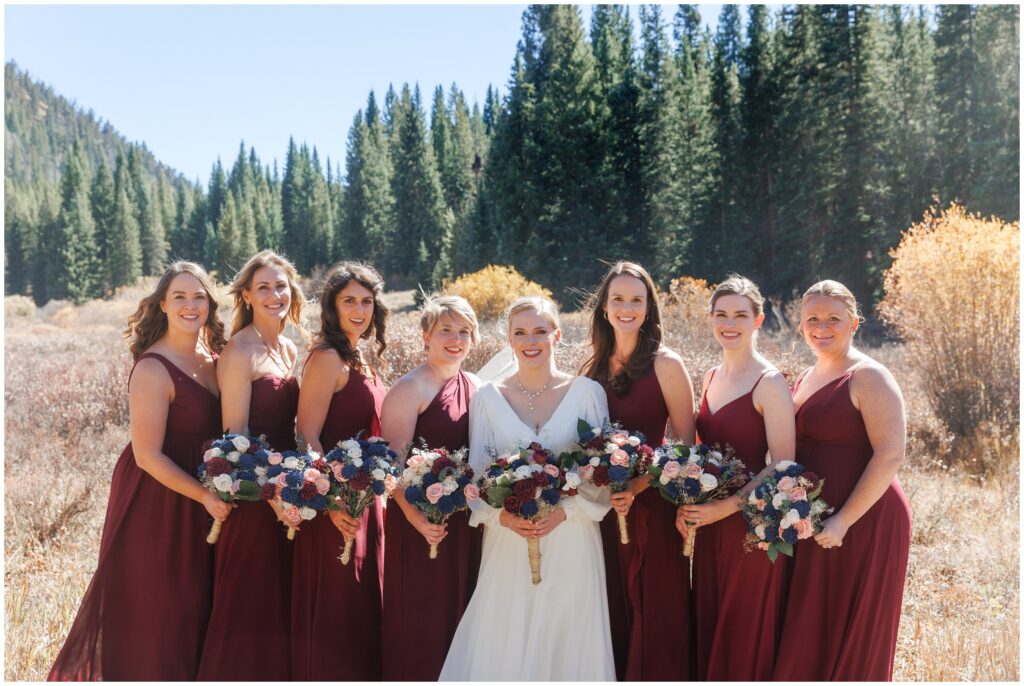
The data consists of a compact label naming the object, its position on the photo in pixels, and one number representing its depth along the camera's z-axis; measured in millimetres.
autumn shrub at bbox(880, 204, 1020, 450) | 11773
